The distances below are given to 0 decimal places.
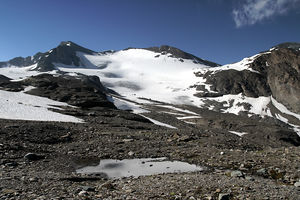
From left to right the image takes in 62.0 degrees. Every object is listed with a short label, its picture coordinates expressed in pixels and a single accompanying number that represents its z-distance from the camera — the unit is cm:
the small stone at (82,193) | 945
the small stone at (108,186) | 1068
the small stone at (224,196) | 930
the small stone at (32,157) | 1615
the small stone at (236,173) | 1277
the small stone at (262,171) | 1345
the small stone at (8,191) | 919
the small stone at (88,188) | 1016
